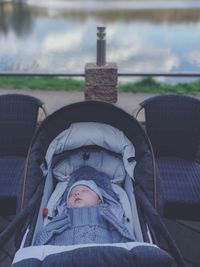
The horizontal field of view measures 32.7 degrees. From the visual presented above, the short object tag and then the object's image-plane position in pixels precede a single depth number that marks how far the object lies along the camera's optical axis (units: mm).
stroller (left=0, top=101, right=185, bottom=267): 1635
